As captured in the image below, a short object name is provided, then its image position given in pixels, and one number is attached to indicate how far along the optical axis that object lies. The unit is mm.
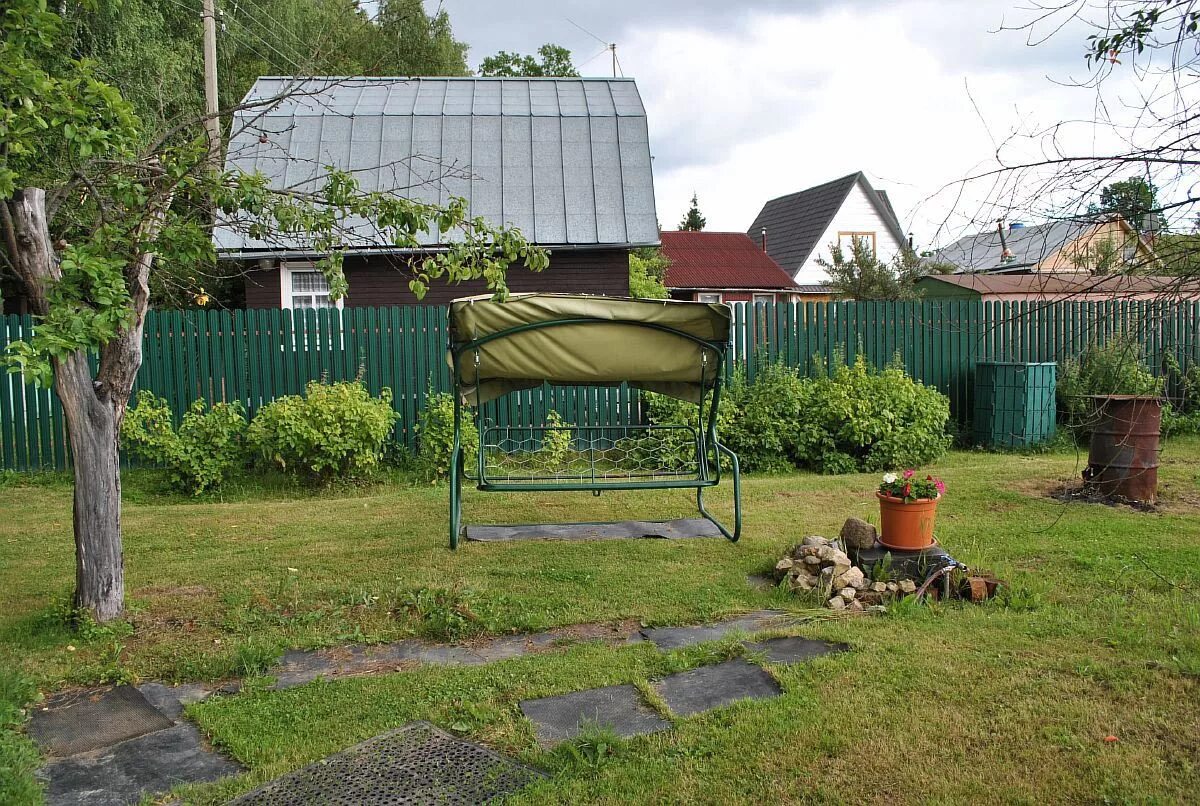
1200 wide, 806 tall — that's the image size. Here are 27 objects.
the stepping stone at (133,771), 3240
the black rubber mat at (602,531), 6855
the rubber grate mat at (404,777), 3152
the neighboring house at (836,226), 35125
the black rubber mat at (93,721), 3678
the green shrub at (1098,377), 11383
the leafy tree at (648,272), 23984
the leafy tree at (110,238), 4109
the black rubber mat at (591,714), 3619
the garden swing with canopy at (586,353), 6141
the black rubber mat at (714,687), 3893
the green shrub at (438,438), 10250
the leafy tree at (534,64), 38344
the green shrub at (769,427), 10664
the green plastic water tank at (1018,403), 11562
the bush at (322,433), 9555
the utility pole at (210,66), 14366
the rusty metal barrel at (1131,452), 7848
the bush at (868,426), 10555
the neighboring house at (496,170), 15102
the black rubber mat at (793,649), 4391
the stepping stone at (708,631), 4757
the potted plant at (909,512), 5535
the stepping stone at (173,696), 4012
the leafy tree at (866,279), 21000
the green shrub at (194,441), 9648
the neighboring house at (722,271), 30828
